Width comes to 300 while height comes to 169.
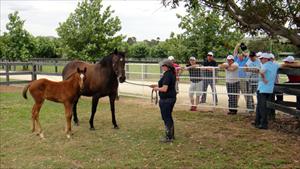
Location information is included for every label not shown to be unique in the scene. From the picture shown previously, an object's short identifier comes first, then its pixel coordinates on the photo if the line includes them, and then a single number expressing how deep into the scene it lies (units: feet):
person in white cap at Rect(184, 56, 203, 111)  35.27
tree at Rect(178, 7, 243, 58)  64.08
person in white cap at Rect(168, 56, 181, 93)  34.83
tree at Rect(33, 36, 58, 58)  138.62
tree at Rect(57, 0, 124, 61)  76.43
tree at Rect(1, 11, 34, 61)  89.66
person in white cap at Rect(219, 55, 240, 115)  31.69
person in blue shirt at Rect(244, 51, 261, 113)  31.53
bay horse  28.22
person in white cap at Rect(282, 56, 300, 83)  27.22
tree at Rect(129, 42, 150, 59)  174.99
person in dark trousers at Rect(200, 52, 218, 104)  34.65
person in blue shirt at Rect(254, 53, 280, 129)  25.81
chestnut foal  25.99
